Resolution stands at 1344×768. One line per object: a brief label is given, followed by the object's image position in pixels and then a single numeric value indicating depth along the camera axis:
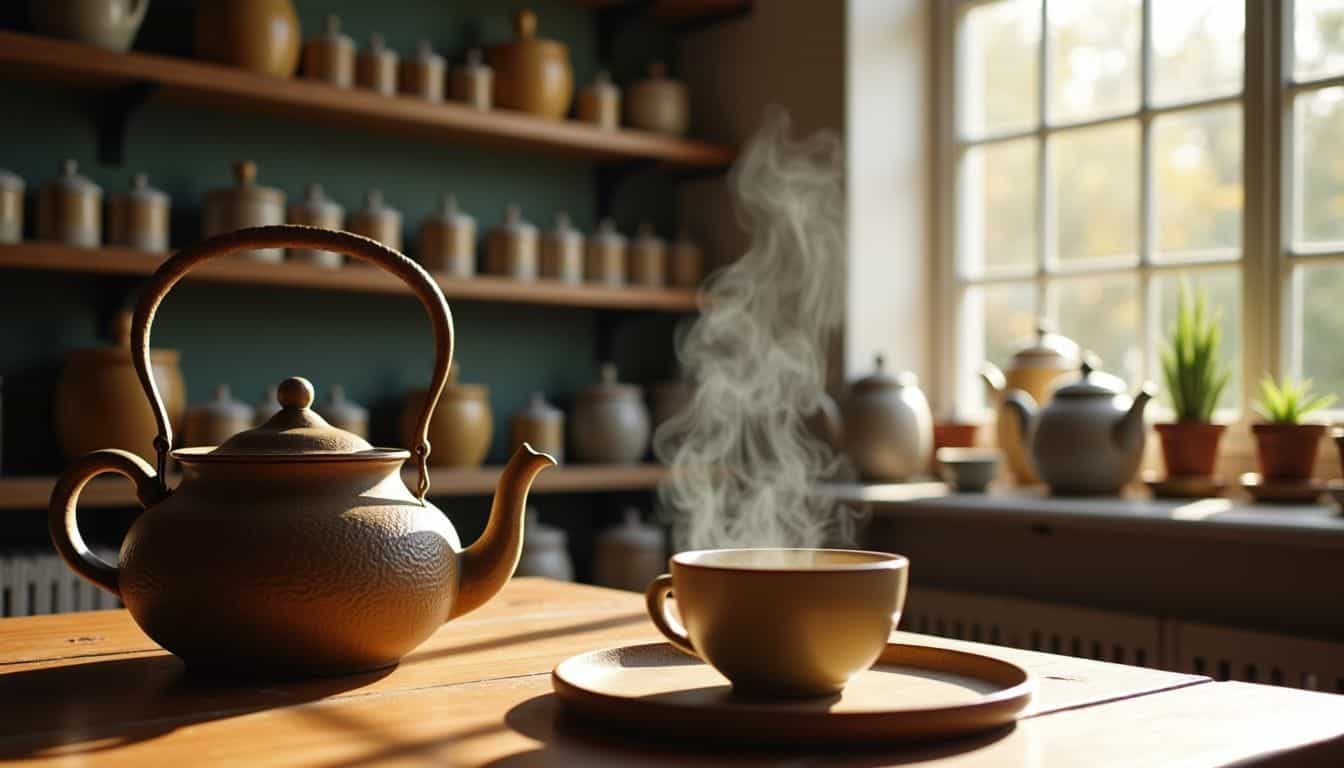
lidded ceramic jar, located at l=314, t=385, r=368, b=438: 2.75
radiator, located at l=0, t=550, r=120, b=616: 2.51
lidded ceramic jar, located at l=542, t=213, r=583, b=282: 3.16
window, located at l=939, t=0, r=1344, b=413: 2.61
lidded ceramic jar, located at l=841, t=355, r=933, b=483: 2.87
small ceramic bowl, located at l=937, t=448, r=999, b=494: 2.68
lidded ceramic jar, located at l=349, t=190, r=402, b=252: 2.87
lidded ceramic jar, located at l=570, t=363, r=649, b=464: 3.21
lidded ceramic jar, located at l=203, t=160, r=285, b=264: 2.69
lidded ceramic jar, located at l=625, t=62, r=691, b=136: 3.38
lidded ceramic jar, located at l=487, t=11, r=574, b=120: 3.12
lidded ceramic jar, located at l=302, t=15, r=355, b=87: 2.82
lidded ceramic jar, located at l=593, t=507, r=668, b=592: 3.10
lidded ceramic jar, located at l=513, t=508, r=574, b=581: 3.00
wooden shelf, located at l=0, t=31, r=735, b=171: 2.48
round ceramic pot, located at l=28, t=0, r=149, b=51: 2.48
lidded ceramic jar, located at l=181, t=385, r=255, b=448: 2.62
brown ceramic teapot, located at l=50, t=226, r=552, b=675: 0.83
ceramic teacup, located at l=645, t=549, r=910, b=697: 0.70
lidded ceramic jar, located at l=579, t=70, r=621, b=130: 3.24
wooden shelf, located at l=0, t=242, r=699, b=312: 2.45
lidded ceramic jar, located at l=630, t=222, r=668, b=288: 3.34
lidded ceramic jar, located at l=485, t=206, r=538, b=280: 3.09
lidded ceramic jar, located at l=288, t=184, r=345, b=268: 2.78
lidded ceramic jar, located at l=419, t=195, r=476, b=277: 2.98
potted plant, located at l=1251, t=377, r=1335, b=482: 2.29
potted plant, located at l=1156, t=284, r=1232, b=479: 2.44
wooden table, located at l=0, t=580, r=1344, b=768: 0.66
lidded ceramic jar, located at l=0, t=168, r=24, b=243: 2.45
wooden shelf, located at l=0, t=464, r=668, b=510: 2.35
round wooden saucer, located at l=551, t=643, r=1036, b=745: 0.67
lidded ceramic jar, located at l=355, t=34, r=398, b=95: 2.88
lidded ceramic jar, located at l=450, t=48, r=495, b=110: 3.04
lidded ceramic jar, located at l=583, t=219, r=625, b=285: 3.26
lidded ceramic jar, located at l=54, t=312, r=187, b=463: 2.53
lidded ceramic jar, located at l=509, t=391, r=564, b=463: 3.11
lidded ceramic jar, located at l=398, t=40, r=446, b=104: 2.96
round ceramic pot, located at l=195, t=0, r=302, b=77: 2.71
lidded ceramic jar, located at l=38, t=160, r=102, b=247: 2.50
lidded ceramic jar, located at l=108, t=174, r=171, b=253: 2.59
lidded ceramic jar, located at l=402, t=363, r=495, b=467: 2.94
